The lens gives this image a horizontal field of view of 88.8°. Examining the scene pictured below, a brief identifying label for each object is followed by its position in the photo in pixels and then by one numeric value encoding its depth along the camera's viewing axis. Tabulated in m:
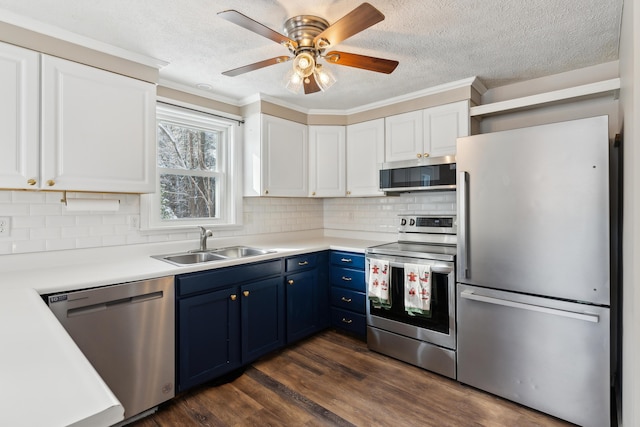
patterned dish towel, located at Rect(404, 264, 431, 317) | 2.46
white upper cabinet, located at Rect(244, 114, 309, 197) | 3.12
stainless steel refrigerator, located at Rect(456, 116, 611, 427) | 1.85
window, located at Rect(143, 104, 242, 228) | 2.79
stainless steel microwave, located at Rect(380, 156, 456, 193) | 2.66
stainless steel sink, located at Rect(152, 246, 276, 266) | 2.65
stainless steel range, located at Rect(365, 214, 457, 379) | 2.42
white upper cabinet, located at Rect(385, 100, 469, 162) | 2.76
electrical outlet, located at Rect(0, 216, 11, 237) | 1.98
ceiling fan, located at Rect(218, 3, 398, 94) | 1.56
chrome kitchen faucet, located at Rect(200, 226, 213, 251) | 2.80
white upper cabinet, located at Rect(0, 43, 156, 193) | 1.80
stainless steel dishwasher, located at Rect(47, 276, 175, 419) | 1.73
